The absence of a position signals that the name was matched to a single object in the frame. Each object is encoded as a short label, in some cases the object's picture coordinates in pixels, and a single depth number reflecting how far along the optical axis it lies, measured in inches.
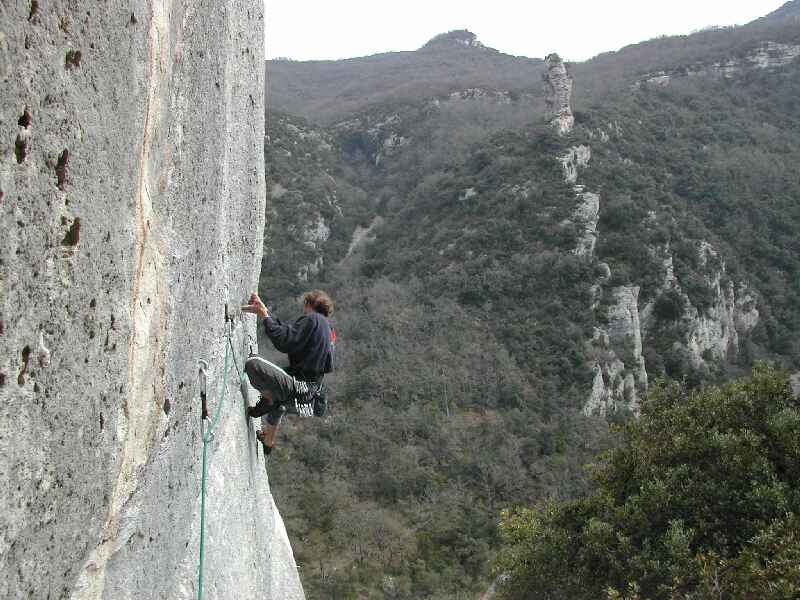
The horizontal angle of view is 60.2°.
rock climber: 188.2
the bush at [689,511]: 244.8
